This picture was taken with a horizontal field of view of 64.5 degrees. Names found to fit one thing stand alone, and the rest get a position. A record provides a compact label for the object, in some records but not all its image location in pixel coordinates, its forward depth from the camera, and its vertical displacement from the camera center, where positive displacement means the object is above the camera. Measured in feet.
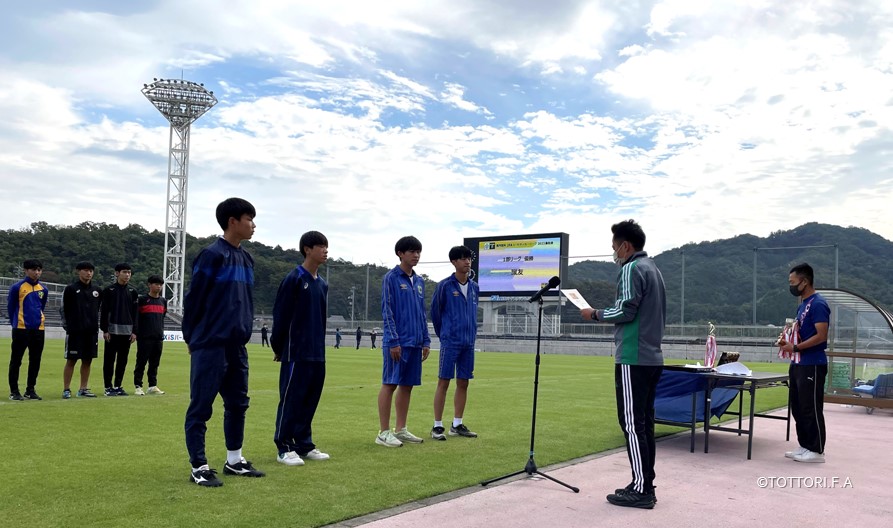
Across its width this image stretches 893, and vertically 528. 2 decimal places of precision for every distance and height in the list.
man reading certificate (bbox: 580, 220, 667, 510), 16.83 -0.98
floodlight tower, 213.46 +49.24
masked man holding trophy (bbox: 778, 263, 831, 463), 22.68 -1.97
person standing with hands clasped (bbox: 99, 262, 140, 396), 34.99 -2.02
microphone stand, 18.17 -4.35
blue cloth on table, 23.58 -3.09
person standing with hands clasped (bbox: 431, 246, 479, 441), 24.73 -1.09
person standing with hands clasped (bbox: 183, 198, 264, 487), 16.71 -1.17
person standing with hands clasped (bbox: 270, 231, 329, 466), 19.38 -1.65
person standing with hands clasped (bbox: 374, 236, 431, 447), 22.62 -1.39
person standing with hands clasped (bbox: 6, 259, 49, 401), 32.22 -2.09
